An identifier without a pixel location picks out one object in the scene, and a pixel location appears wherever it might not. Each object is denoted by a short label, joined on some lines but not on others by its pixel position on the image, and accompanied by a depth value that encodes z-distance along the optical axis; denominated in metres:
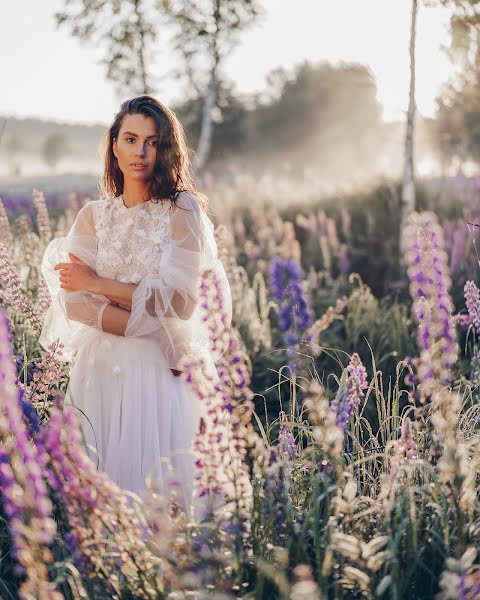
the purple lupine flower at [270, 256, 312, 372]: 2.99
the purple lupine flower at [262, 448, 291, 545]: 1.96
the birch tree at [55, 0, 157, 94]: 15.56
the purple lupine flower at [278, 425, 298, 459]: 2.51
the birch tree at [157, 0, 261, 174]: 16.42
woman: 2.69
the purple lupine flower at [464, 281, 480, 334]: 2.78
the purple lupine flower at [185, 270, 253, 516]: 1.71
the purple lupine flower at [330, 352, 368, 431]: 2.39
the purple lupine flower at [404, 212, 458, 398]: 1.91
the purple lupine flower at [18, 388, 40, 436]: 2.17
